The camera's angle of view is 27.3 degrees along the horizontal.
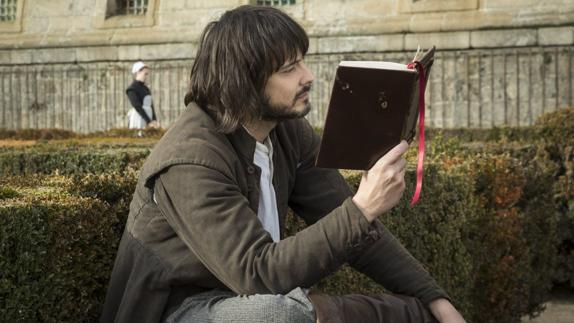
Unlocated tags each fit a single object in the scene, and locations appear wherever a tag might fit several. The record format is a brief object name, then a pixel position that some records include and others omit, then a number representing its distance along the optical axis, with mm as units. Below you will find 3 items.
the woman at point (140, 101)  16812
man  3365
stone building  17484
